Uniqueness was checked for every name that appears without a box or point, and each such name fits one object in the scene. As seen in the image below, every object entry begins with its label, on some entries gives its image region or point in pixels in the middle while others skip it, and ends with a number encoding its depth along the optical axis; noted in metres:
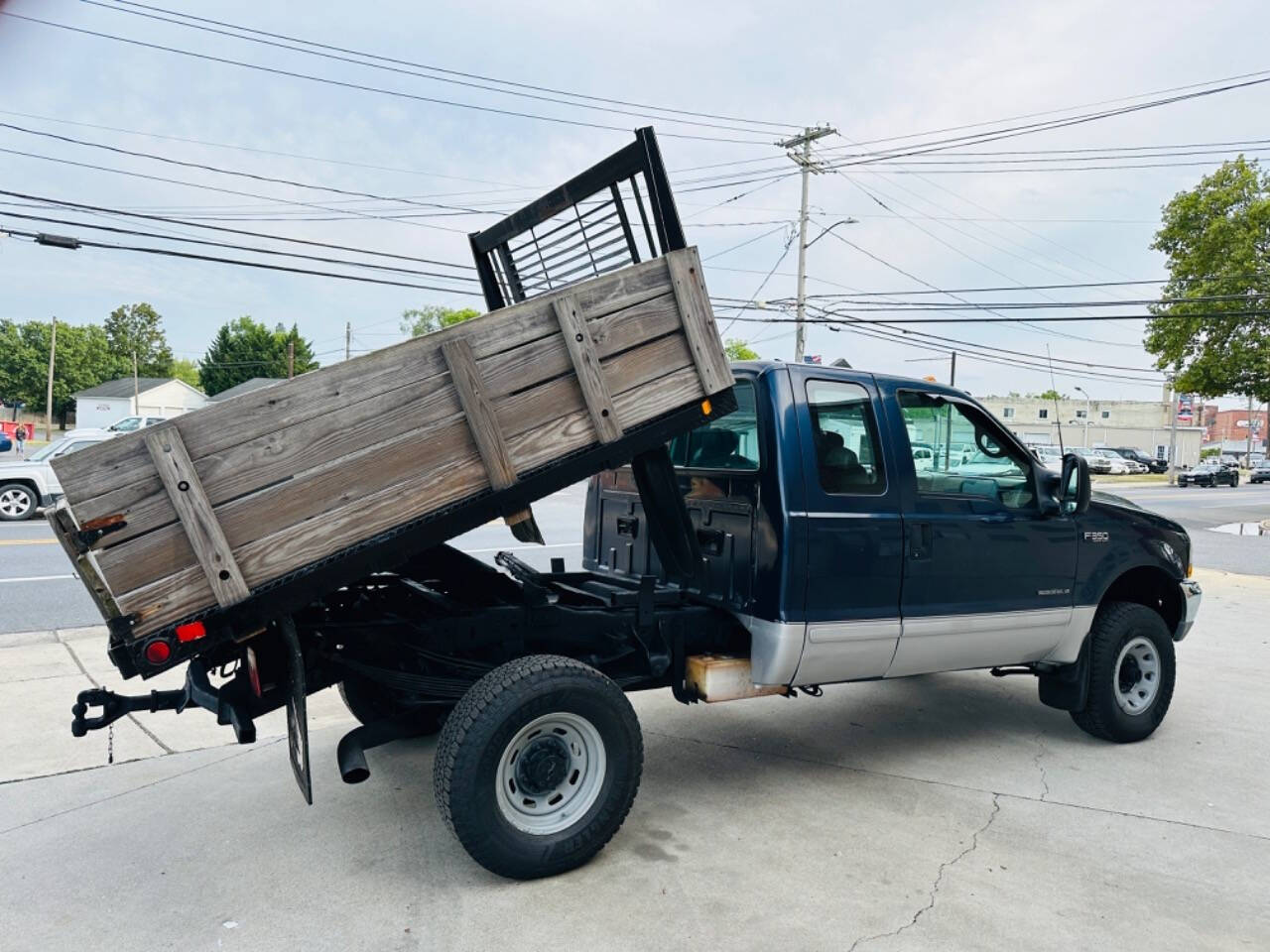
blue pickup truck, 3.56
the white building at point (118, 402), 76.00
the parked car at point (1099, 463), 51.59
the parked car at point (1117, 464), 55.06
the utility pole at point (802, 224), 30.42
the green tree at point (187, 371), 120.12
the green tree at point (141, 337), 94.19
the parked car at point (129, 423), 30.15
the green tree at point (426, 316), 94.90
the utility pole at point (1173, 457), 41.72
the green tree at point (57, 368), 83.06
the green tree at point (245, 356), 78.75
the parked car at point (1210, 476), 44.62
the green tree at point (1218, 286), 31.77
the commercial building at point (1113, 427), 82.88
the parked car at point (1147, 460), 61.16
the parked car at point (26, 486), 14.91
